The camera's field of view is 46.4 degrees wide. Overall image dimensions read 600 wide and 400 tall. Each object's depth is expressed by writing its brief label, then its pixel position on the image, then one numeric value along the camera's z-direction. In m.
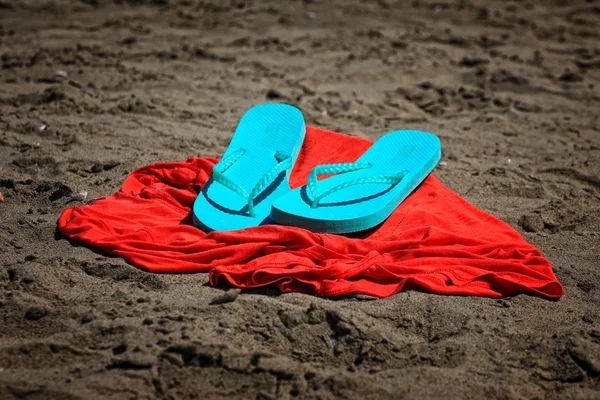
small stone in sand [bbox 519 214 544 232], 2.72
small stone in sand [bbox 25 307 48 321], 1.98
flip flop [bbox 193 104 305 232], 2.51
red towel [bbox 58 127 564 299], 2.22
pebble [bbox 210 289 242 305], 2.10
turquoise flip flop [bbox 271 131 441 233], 2.44
